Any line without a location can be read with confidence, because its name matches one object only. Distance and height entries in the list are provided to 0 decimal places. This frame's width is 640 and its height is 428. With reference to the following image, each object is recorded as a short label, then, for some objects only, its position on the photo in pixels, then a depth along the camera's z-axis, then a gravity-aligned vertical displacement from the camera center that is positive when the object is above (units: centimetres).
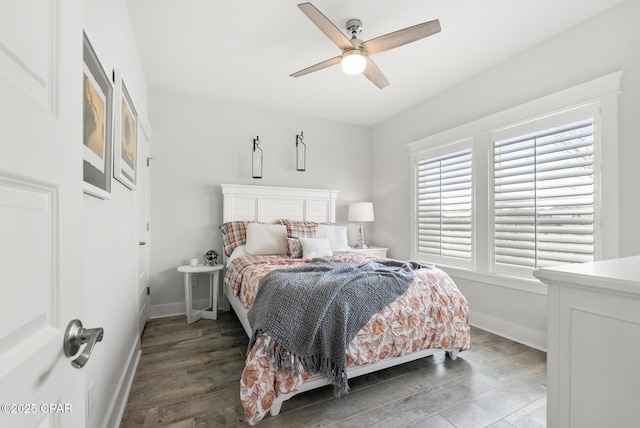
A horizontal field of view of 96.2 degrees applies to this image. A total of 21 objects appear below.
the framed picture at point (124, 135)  174 +56
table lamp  436 +1
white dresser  77 -38
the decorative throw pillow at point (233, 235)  349 -26
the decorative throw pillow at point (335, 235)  377 -28
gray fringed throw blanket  165 -61
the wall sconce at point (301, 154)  427 +91
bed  161 -70
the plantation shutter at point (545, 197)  232 +15
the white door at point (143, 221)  267 -7
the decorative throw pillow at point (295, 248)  331 -39
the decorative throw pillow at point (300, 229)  362 -19
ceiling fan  191 +128
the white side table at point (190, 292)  315 -87
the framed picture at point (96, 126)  121 +42
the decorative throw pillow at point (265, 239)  335 -30
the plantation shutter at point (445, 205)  328 +11
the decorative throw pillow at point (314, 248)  325 -39
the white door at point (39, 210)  41 +1
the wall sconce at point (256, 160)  396 +75
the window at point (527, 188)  222 +25
